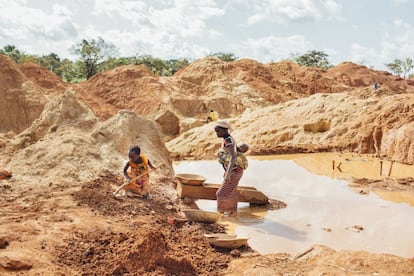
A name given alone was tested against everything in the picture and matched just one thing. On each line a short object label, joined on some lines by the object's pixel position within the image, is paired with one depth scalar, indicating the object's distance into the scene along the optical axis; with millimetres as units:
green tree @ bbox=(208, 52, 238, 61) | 48288
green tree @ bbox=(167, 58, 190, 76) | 47738
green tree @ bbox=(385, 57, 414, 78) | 54344
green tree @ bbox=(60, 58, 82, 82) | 38881
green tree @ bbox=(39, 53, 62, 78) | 40469
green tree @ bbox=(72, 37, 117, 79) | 34625
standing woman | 5996
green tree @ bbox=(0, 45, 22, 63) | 39219
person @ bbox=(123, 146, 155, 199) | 6176
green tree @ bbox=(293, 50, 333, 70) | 53219
